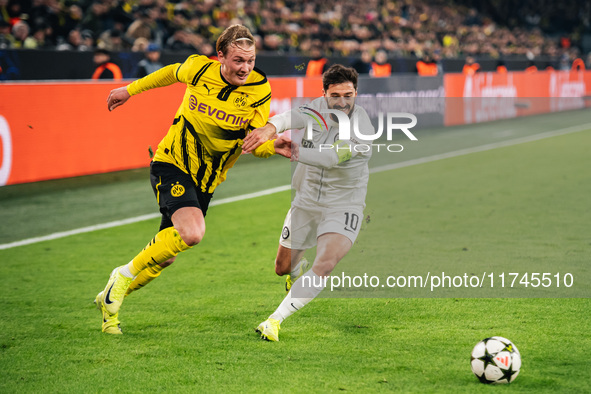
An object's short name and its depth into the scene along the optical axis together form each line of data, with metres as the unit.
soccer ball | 7.89
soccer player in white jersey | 9.60
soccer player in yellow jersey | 9.80
